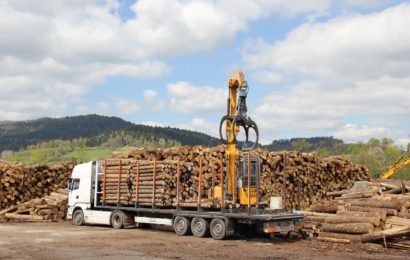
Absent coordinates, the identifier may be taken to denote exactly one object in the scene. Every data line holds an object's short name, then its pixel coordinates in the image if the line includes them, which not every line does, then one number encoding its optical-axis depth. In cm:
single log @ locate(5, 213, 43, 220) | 2509
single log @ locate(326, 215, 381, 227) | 1669
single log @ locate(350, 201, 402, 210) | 1831
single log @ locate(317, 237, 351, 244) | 1645
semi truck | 1719
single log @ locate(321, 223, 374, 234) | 1634
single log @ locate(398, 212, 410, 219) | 1780
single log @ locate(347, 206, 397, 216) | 1787
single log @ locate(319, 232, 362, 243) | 1627
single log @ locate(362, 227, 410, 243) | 1573
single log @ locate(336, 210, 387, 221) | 1700
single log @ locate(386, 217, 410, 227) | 1686
